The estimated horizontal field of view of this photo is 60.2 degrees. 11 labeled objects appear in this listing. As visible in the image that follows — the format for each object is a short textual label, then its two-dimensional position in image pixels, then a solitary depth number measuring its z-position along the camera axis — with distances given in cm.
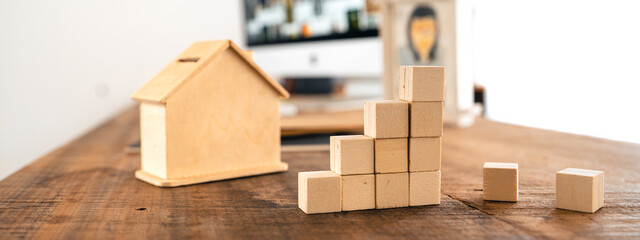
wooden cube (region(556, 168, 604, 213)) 68
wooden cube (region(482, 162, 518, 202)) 74
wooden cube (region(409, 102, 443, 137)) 74
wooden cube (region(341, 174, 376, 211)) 72
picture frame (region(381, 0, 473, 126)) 157
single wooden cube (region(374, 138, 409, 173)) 74
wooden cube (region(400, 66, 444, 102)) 74
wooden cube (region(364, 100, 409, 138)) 73
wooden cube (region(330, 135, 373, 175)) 73
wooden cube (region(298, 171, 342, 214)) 70
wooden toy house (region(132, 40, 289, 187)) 89
